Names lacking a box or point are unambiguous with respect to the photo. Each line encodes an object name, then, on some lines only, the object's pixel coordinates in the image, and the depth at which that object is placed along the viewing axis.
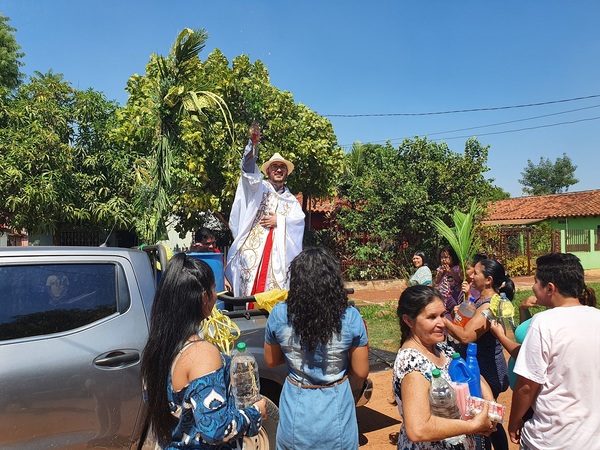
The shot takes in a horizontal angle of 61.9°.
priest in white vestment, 4.89
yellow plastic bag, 3.60
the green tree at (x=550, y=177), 59.67
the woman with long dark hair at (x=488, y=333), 3.40
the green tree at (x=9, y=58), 18.25
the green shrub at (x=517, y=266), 19.34
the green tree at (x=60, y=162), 10.66
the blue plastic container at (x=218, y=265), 4.24
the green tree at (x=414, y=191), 15.16
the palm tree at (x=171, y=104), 6.37
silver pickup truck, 2.56
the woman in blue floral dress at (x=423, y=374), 2.05
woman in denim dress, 2.27
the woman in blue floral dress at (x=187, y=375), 1.80
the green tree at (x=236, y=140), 11.16
